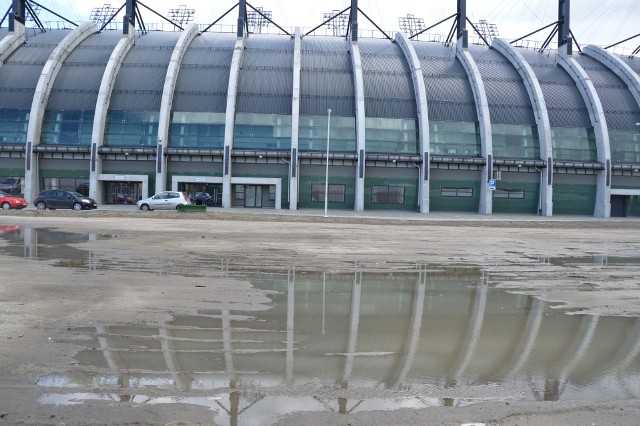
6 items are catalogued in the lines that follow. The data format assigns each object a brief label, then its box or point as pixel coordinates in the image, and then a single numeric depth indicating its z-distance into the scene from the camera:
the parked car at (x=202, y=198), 48.34
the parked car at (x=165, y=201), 40.94
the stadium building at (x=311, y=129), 47.03
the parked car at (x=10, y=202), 37.75
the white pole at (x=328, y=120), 43.78
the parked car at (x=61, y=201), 38.75
